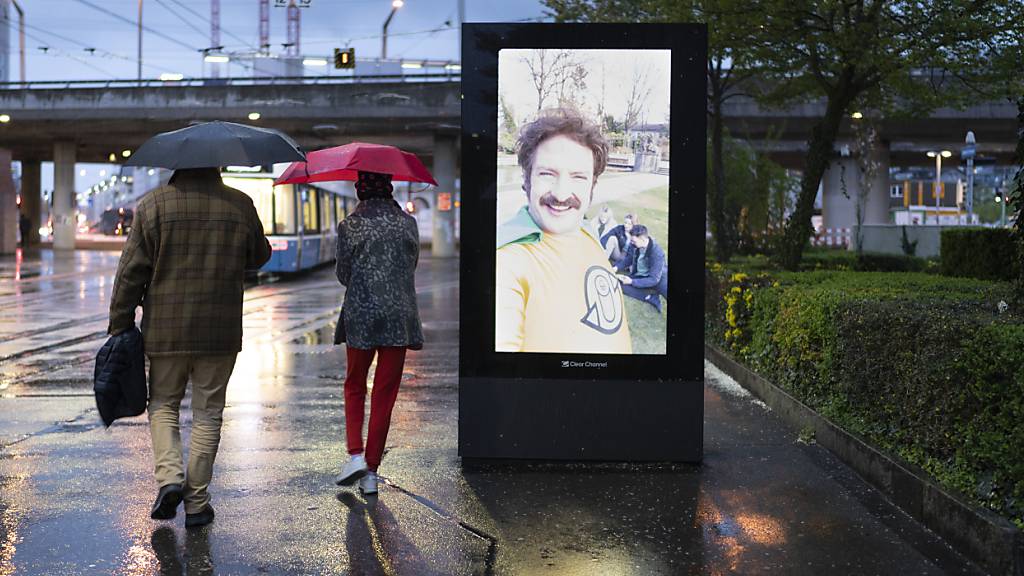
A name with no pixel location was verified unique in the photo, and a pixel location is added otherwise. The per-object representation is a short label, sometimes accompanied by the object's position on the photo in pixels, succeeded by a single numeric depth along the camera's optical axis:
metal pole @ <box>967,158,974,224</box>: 33.06
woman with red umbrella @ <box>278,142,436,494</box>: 6.76
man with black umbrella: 6.05
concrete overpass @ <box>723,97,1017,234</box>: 44.28
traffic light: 39.72
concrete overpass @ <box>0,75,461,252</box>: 46.34
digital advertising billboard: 7.33
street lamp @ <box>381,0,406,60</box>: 41.46
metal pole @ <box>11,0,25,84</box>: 51.91
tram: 32.53
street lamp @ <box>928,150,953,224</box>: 56.89
